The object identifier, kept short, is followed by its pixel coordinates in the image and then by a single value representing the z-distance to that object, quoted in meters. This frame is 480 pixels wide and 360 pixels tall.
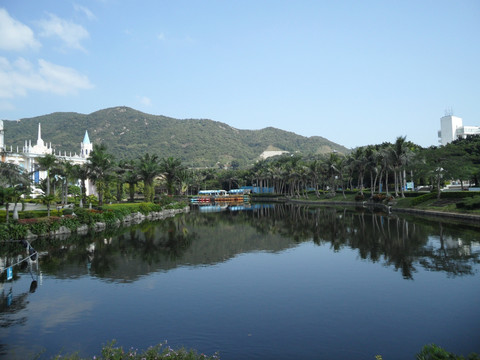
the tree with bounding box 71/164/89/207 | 50.25
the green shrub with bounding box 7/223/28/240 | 28.80
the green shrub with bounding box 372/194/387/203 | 65.09
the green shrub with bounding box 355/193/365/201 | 72.97
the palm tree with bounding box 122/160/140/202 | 65.81
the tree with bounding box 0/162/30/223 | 29.03
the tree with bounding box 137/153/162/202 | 64.25
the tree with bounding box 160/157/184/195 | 73.94
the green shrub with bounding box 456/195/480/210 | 39.28
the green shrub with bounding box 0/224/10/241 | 27.98
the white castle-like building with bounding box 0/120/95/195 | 80.62
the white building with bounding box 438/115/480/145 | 164.12
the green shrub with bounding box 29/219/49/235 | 30.70
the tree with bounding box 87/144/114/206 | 49.00
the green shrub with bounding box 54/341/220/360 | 8.05
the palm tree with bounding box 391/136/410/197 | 60.47
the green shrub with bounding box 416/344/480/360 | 7.25
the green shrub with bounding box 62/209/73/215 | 37.22
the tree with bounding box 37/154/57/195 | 44.44
